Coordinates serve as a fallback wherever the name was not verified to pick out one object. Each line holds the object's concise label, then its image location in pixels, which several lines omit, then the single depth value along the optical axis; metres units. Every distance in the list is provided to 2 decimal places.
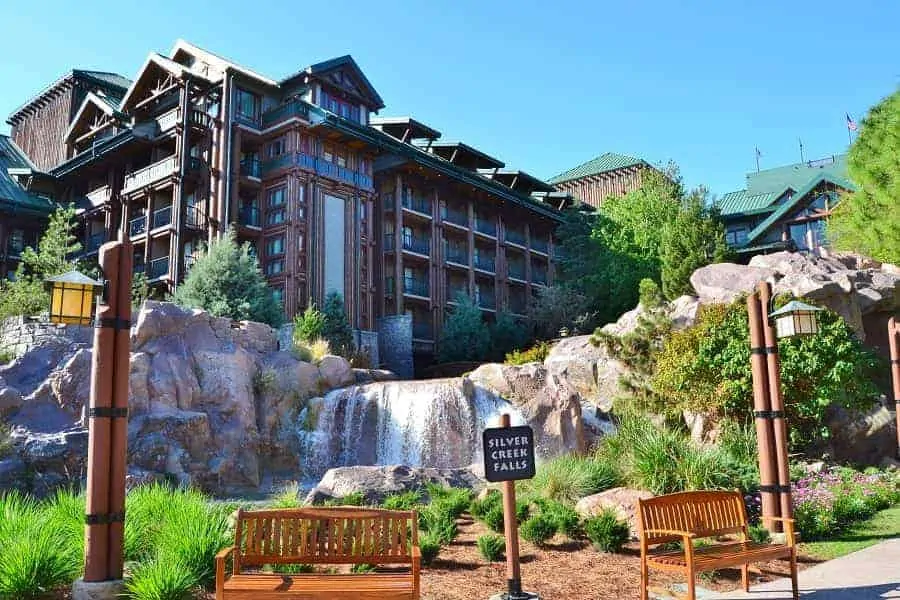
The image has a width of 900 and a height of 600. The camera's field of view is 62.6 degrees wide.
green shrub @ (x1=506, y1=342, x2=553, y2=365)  26.02
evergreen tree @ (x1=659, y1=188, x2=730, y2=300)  31.61
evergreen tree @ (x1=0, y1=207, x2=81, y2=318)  21.06
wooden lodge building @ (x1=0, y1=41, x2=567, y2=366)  31.11
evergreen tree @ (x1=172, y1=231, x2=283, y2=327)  25.20
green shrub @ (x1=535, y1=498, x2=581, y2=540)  9.22
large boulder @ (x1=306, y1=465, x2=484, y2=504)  11.24
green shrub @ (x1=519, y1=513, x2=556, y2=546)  9.05
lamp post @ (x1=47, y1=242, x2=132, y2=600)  6.27
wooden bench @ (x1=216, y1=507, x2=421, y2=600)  5.96
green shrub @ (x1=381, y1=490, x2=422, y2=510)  10.17
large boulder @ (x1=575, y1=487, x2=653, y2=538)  9.68
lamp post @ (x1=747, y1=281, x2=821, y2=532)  9.12
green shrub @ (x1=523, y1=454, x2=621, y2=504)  11.23
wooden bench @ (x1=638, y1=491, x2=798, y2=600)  6.60
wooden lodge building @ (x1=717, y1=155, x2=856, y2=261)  44.31
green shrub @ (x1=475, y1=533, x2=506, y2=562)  8.25
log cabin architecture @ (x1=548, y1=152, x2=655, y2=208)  53.16
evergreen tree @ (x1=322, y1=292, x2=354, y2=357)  28.71
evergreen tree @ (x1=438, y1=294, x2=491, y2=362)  35.06
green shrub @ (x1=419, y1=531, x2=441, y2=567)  8.00
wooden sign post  5.86
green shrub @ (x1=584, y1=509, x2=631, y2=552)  8.77
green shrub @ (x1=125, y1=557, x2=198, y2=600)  5.82
